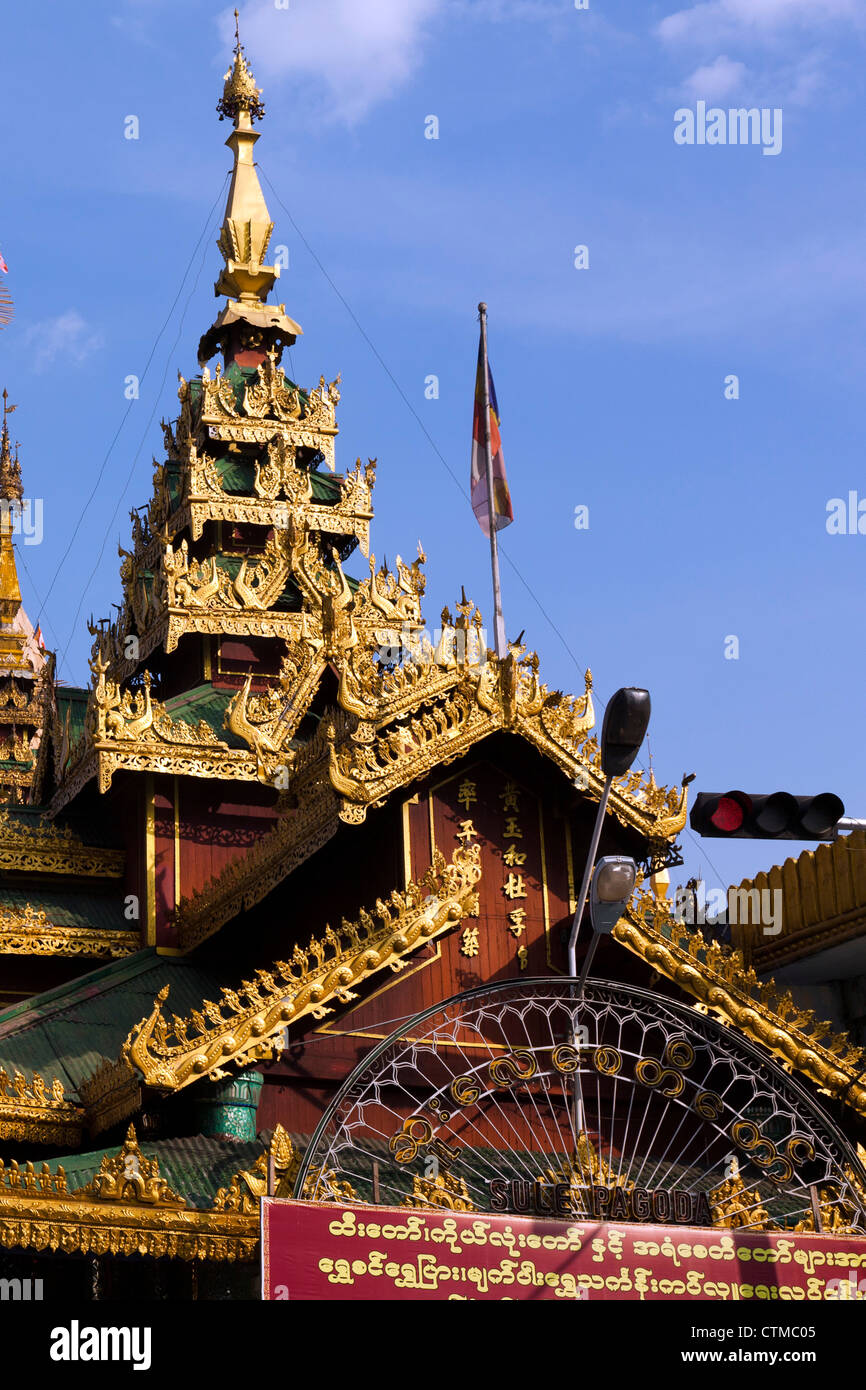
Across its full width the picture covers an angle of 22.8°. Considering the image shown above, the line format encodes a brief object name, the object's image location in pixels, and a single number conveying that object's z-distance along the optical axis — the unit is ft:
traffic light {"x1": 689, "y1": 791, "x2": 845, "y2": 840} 56.54
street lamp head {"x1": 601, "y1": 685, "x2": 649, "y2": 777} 59.41
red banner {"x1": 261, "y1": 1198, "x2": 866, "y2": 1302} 56.80
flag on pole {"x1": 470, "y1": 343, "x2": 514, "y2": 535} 85.46
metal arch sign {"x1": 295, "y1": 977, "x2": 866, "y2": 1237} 60.13
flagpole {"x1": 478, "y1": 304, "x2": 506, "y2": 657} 76.79
